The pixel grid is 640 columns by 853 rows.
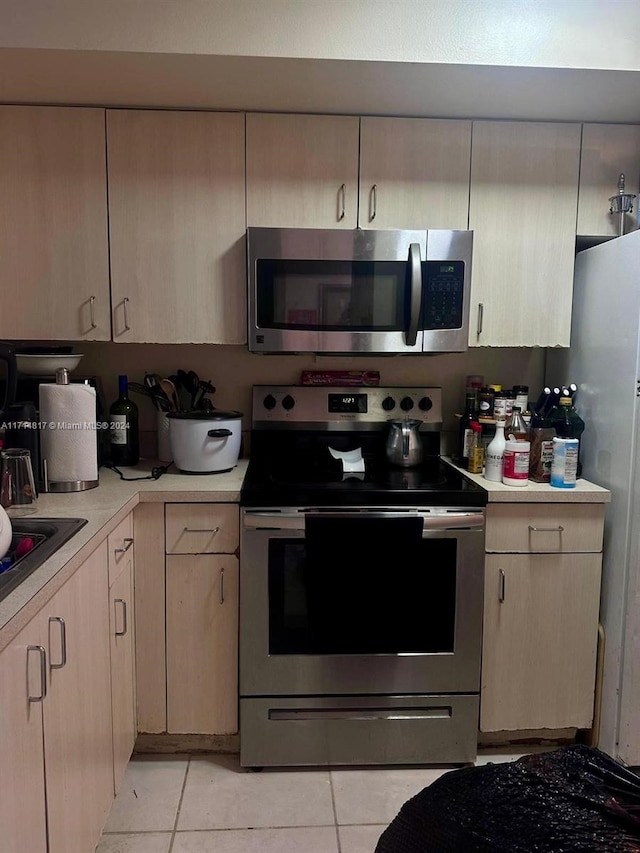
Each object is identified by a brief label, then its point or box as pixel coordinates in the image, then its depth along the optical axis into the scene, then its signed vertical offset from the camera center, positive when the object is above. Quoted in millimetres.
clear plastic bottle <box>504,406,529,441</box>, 2041 -218
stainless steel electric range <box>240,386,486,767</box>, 1859 -819
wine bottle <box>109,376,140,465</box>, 2197 -270
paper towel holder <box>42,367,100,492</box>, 1835 -391
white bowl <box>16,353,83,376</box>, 1978 -23
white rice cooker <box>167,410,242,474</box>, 1998 -272
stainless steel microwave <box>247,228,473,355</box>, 2006 +237
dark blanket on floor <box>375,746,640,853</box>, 792 -627
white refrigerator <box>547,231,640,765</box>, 1850 -294
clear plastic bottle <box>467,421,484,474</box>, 2133 -316
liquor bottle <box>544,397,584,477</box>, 2107 -201
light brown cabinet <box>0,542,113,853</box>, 1020 -736
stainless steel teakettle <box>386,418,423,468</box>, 2203 -301
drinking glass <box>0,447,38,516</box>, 1638 -343
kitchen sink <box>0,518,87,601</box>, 1162 -423
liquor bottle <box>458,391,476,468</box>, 2199 -249
